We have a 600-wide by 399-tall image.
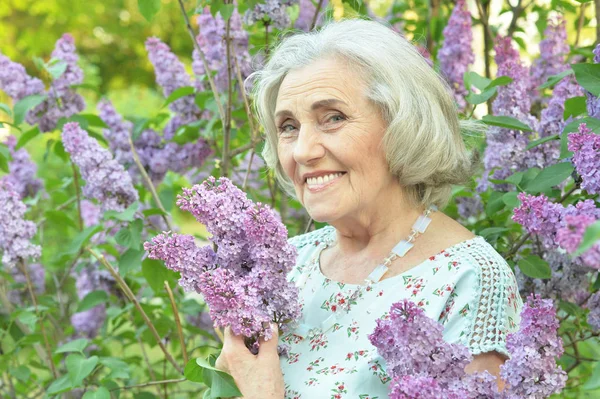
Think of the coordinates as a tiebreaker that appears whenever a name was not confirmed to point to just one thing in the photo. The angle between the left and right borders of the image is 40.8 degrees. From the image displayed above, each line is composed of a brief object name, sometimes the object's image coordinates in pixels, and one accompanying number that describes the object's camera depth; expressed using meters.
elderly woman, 1.98
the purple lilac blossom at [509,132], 2.45
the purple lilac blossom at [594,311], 2.17
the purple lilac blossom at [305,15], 3.70
